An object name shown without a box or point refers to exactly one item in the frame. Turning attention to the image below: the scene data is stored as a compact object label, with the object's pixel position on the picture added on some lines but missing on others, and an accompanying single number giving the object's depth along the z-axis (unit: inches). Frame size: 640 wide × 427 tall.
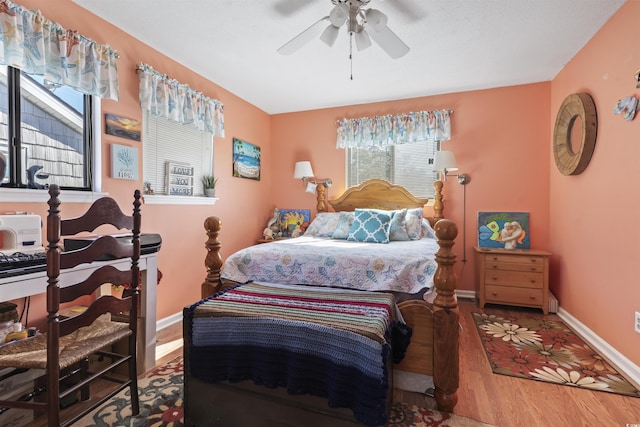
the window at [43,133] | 73.5
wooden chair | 49.7
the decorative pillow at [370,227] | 122.1
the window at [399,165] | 156.6
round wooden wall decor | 100.1
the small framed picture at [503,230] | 138.3
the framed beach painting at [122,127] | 93.4
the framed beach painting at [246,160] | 152.9
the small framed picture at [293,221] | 171.9
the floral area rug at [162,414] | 63.9
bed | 58.4
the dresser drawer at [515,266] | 124.5
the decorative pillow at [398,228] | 126.0
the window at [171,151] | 108.2
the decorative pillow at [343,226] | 132.0
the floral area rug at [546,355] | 78.0
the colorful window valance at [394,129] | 148.9
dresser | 124.0
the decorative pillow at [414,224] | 127.8
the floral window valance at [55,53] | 69.4
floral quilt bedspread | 80.4
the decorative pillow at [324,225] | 140.9
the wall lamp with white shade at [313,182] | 167.5
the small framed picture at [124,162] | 94.7
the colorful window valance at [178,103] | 102.0
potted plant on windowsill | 133.0
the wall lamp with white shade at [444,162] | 139.3
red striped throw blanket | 52.6
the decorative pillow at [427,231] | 133.1
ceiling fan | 73.6
